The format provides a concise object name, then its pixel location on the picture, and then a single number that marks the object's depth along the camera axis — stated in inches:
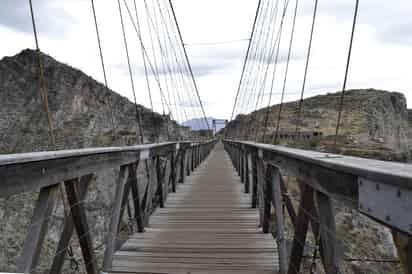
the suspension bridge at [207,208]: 40.8
